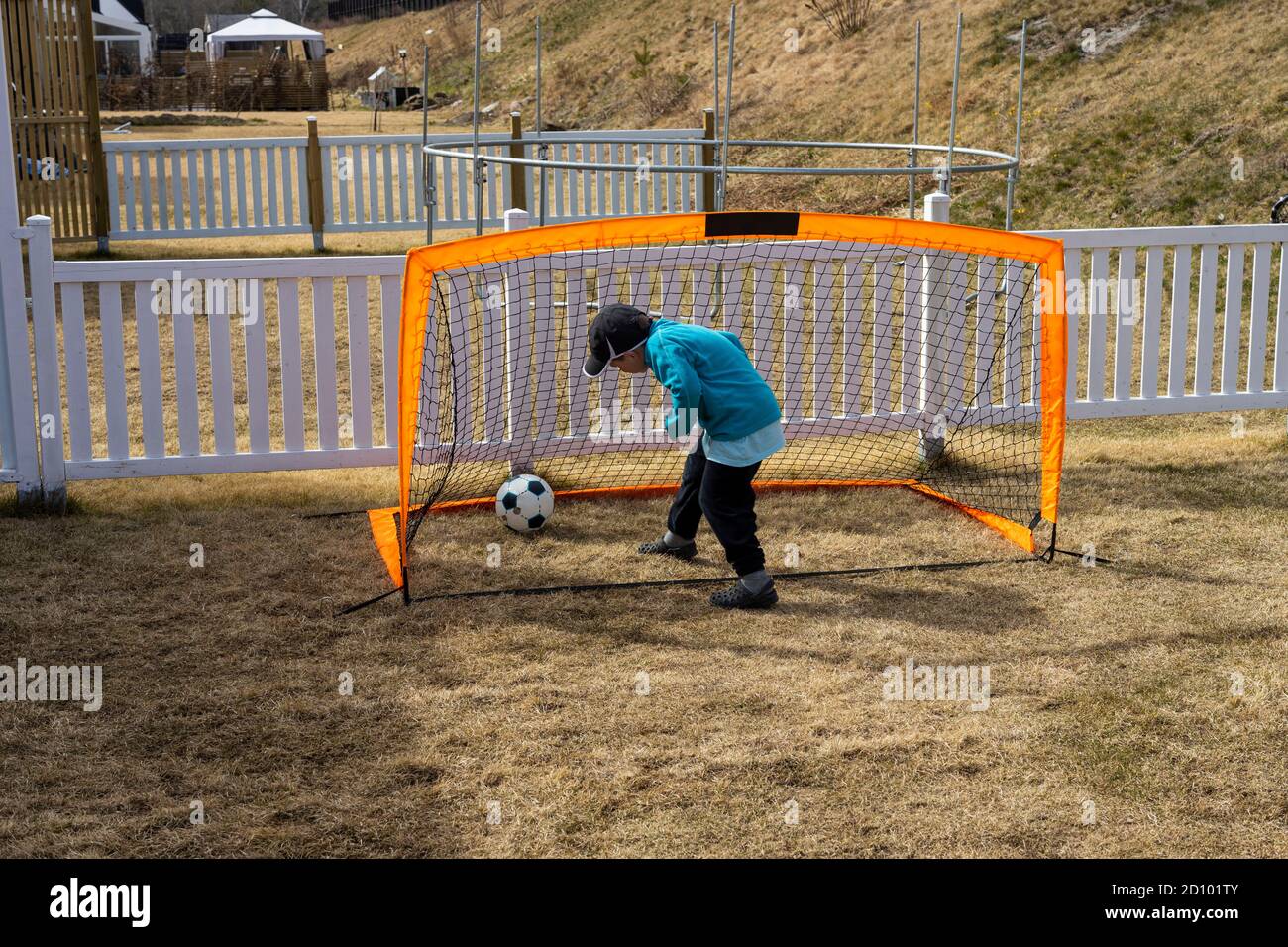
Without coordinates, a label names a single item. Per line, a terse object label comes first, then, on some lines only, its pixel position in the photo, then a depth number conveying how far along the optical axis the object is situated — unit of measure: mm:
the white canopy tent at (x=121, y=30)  44656
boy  5652
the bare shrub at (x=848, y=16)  25625
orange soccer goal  6977
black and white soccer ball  6785
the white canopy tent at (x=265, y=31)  38219
